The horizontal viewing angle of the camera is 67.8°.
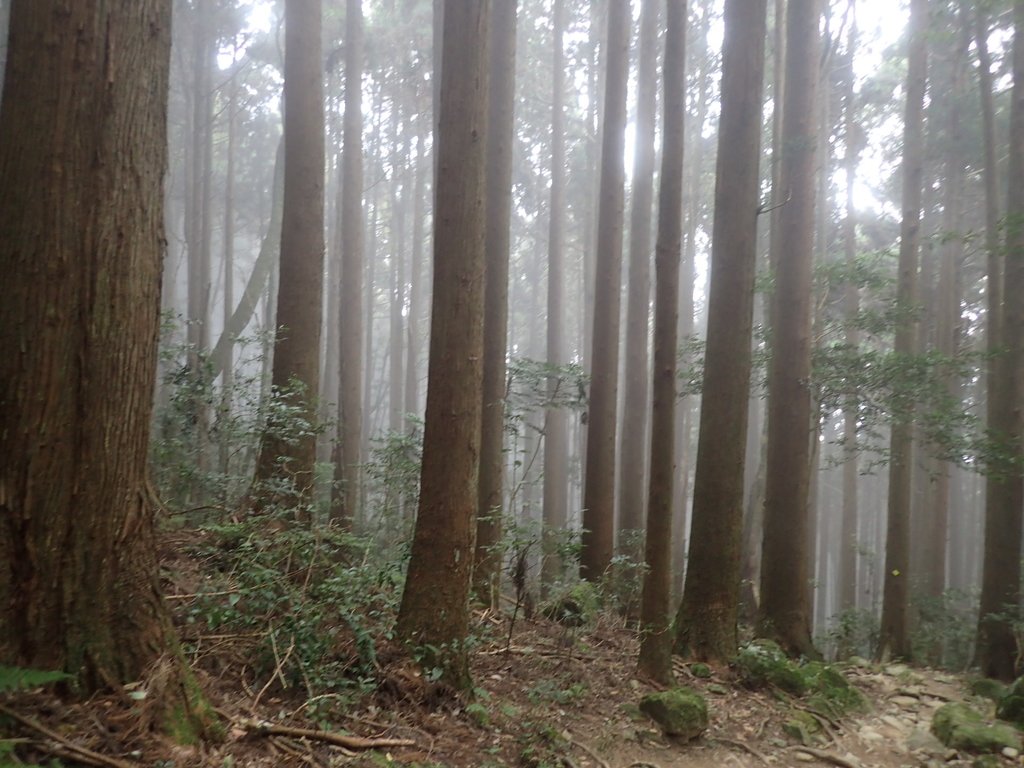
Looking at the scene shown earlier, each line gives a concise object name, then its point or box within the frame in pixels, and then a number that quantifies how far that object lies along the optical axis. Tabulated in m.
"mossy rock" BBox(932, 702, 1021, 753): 7.05
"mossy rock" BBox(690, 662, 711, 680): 8.14
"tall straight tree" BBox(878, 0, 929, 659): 12.48
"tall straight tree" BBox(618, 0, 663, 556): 14.56
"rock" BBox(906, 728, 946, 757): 7.21
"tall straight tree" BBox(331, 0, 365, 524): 14.70
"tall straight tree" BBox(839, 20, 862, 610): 19.02
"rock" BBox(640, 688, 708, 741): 6.45
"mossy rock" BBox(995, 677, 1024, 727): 7.87
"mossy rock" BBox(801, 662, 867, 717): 7.99
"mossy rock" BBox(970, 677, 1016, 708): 9.47
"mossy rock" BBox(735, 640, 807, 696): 8.13
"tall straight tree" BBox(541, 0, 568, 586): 19.11
